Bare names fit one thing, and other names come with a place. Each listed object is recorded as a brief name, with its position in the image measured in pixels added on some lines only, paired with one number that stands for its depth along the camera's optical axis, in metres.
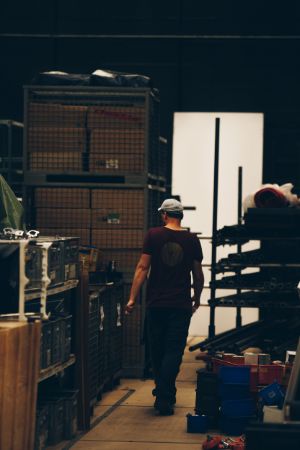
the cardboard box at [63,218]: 13.59
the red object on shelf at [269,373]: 10.99
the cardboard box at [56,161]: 13.60
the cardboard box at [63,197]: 13.64
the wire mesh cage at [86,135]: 13.55
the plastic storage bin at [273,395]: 9.65
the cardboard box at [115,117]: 13.55
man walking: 11.62
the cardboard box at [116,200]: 13.66
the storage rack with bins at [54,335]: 8.52
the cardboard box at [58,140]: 13.58
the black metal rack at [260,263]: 13.15
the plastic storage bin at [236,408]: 10.47
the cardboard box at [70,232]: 13.55
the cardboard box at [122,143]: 13.55
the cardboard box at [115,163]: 13.59
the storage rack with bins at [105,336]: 11.38
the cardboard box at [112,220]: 13.64
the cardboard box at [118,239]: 13.65
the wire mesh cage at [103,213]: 13.63
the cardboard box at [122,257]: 13.69
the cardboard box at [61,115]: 13.58
